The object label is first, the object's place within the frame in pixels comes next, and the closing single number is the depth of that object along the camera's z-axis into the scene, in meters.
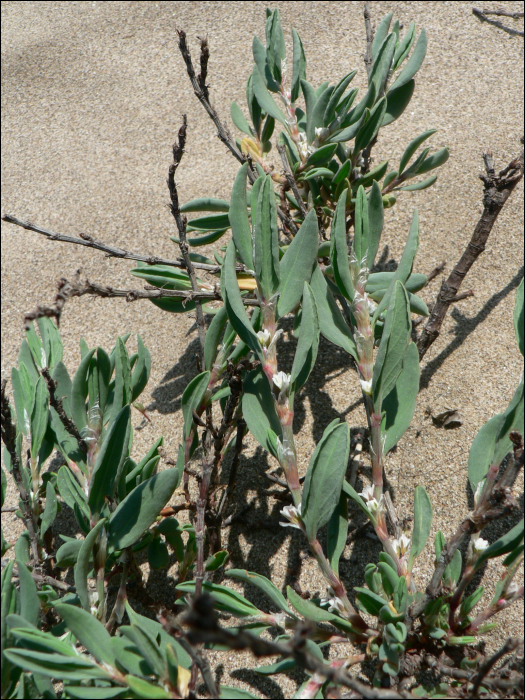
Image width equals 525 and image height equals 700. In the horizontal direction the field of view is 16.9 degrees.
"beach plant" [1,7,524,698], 0.31
